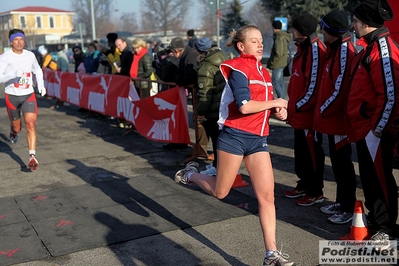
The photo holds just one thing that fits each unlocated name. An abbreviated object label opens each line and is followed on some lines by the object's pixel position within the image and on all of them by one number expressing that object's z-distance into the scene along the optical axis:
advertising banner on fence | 8.75
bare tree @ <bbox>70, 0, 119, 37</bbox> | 104.75
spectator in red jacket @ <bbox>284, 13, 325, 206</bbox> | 5.49
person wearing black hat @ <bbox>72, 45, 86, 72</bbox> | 16.53
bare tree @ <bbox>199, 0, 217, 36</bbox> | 93.94
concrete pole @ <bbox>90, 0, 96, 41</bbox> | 24.49
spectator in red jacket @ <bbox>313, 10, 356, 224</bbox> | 4.98
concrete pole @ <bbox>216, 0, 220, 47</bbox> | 14.77
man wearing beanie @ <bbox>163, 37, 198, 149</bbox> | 8.18
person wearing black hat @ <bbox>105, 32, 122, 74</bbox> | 12.24
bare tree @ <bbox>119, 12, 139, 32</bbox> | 135.50
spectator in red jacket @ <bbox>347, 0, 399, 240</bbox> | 4.23
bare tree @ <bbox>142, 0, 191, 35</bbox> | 86.50
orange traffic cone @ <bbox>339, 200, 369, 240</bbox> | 3.89
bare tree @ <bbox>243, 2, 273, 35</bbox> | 88.22
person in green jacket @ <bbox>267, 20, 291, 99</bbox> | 11.80
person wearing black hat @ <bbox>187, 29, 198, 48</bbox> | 16.24
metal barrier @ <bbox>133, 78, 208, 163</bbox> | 8.29
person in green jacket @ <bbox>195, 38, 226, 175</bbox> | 6.93
